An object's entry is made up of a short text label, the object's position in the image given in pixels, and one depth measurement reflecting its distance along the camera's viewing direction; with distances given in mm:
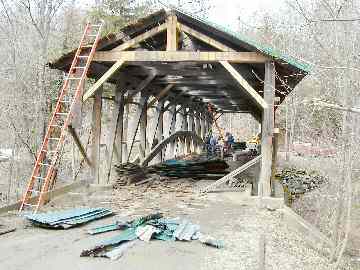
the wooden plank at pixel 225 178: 11992
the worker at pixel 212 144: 25062
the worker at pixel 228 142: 26408
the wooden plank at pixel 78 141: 11211
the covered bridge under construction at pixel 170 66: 11258
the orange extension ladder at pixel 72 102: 9602
